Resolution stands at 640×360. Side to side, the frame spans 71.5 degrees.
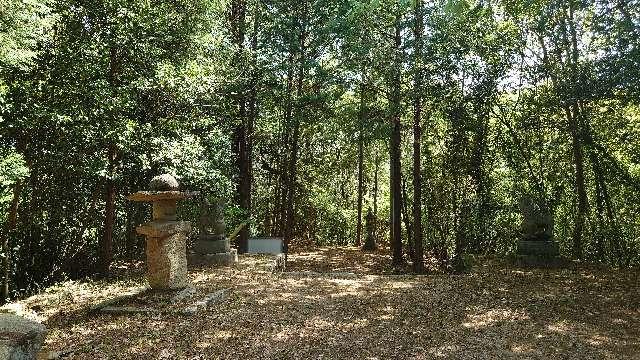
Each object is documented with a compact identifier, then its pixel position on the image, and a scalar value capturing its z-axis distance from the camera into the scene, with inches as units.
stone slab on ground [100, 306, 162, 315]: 267.1
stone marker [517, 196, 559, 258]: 420.2
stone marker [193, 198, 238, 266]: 462.6
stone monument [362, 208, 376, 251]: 761.6
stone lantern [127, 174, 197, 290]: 296.5
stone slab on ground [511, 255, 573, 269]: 414.3
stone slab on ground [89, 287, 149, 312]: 271.7
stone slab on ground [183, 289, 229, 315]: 268.1
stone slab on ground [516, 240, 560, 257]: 420.5
